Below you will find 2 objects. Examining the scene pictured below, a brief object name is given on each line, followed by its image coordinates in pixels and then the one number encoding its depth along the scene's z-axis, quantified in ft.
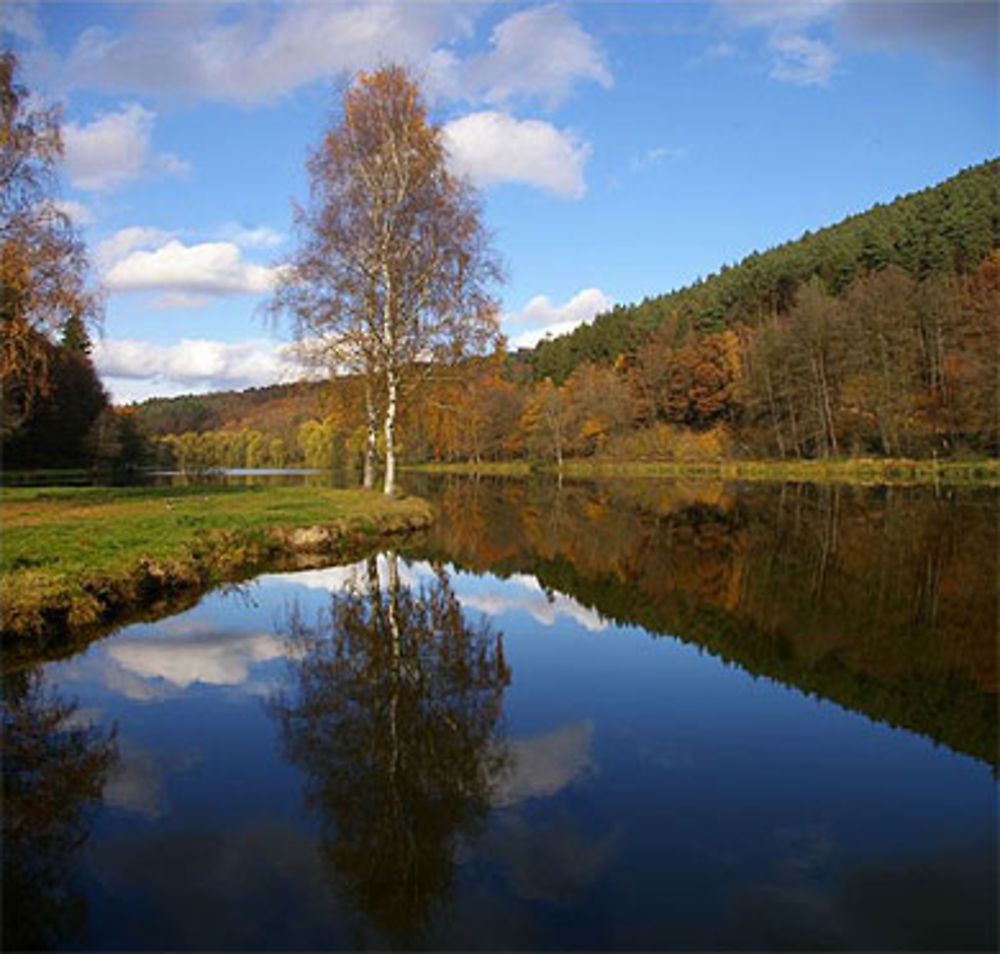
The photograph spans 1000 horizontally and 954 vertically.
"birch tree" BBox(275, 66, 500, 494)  78.23
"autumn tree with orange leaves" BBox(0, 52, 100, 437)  65.57
